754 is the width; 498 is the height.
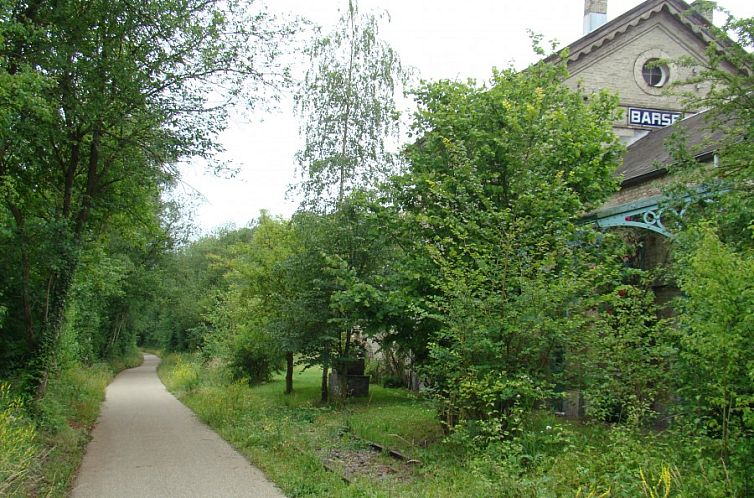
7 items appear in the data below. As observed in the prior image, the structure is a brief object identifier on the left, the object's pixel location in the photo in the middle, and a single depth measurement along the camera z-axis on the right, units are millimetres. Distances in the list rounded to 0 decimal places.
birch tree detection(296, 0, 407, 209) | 18125
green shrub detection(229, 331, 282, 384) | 22000
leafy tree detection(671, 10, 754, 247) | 8750
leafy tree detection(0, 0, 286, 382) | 10289
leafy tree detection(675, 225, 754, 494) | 5578
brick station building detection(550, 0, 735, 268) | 20016
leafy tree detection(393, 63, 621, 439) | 8453
